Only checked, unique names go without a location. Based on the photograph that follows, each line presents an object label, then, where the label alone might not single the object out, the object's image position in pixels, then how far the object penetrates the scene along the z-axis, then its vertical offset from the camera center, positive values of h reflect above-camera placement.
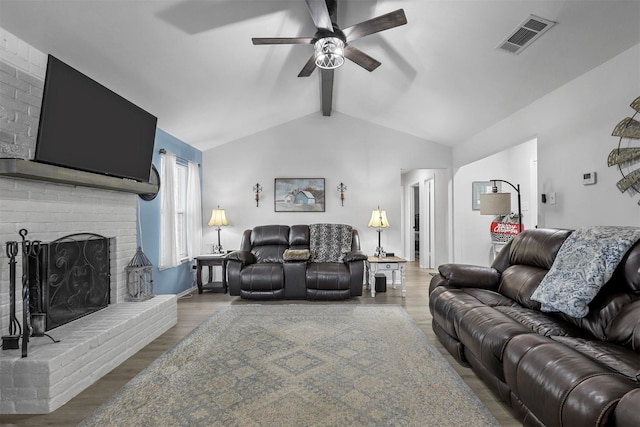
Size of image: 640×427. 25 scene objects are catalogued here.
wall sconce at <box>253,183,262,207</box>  5.70 +0.58
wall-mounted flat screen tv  2.13 +0.75
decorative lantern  3.22 -0.52
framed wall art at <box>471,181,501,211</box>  5.96 +0.57
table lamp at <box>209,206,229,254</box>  5.26 +0.07
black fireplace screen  2.32 -0.41
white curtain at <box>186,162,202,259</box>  5.12 +0.23
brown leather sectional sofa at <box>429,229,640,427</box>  1.23 -0.62
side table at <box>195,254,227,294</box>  4.82 -0.62
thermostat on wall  2.74 +0.36
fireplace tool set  1.95 -0.42
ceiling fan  2.23 +1.40
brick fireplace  1.89 -0.37
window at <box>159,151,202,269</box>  4.31 +0.18
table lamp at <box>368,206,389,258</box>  5.24 +0.01
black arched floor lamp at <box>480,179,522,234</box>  4.05 +0.22
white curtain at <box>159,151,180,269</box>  4.27 +0.15
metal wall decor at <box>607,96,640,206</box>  2.36 +0.49
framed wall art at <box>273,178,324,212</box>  5.70 +0.50
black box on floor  4.86 -0.90
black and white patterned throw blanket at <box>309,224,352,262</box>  4.95 -0.28
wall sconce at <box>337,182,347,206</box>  5.70 +0.58
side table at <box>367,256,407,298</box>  4.60 -0.61
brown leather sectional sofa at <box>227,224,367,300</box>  4.32 -0.70
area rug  1.81 -1.04
